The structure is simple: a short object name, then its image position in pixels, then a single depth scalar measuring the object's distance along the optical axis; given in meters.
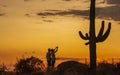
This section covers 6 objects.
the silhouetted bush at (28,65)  38.22
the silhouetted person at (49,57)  39.13
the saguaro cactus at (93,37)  32.34
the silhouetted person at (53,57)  38.91
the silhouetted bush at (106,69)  29.73
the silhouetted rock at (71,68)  30.02
